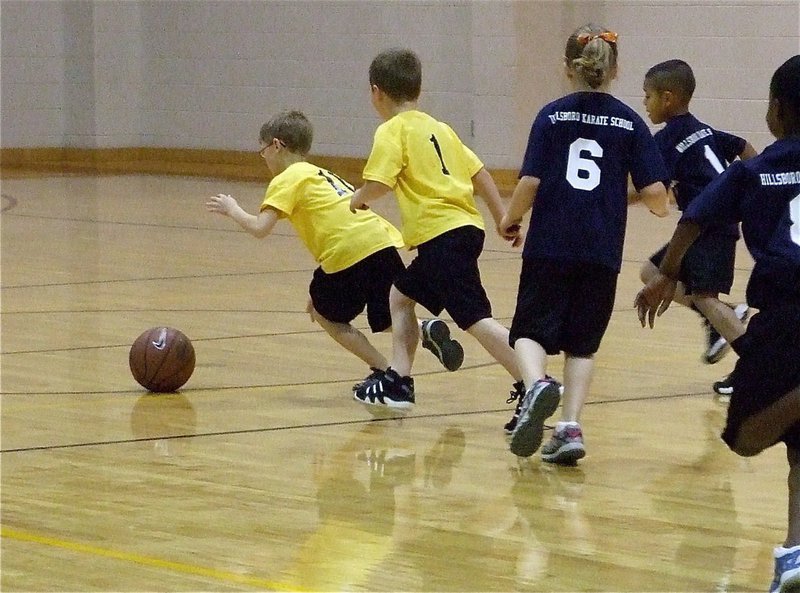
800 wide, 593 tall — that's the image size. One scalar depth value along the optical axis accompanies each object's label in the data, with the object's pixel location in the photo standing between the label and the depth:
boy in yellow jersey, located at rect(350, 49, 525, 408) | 11.71
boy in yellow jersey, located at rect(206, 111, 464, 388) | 12.78
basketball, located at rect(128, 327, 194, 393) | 12.59
